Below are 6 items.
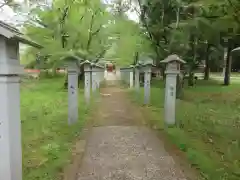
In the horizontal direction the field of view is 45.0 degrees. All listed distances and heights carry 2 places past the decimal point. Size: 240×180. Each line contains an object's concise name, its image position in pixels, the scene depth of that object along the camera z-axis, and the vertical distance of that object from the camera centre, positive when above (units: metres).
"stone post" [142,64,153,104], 12.22 -0.53
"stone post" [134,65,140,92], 15.63 -0.50
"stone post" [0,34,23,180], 2.87 -0.42
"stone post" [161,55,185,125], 8.00 -0.50
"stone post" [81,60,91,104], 11.63 -0.31
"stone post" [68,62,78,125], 7.91 -0.67
